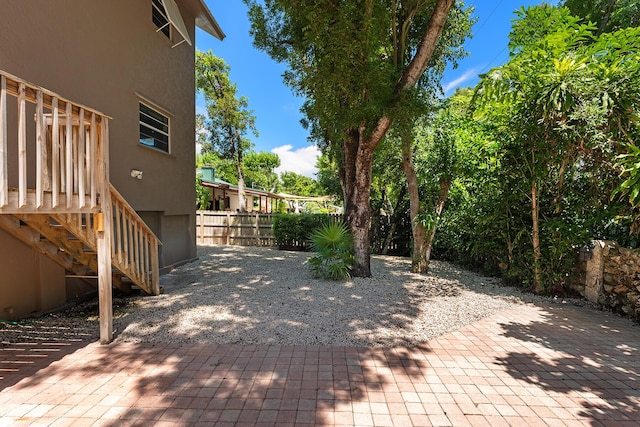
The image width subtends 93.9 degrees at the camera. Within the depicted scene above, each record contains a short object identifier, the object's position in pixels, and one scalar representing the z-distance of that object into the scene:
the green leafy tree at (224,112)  16.69
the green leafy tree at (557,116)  4.47
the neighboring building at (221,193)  17.20
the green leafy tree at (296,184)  44.66
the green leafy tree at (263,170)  37.46
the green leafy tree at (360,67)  5.43
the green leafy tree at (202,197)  21.23
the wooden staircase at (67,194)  2.75
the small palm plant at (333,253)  6.29
